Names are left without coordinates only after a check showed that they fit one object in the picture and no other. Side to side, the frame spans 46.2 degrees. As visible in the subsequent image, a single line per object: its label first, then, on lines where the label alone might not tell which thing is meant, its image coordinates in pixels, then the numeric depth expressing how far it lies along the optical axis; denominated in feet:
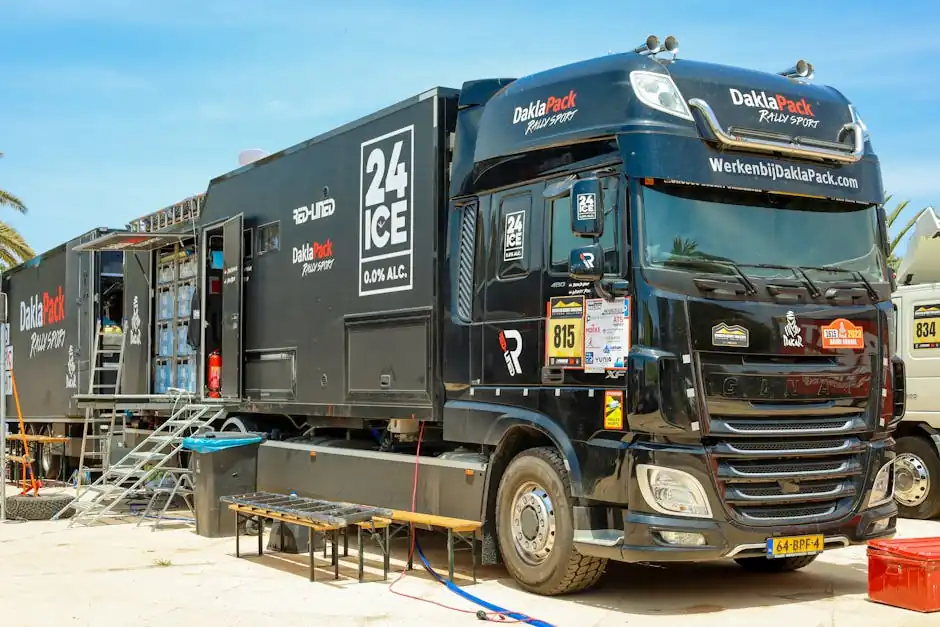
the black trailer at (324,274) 31.40
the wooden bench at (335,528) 29.62
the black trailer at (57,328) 55.42
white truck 40.78
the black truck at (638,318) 23.79
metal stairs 42.60
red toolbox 24.30
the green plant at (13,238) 98.63
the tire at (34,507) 45.37
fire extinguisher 44.39
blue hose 23.53
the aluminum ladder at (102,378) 52.70
